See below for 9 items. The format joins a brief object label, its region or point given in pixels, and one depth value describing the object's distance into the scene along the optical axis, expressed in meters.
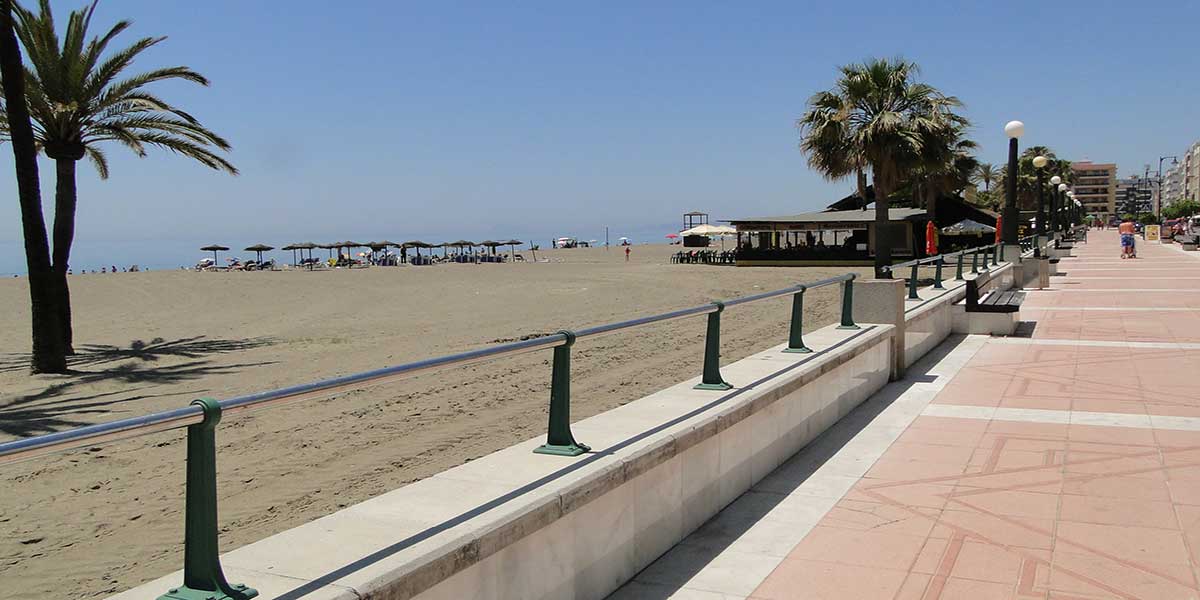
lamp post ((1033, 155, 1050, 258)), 26.00
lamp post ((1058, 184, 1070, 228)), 63.62
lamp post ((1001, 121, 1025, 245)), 20.84
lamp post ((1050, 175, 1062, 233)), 46.24
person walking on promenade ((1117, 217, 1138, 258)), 36.38
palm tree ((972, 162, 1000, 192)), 101.89
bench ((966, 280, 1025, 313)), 13.18
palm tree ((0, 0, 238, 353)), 19.45
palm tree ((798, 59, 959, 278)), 29.67
